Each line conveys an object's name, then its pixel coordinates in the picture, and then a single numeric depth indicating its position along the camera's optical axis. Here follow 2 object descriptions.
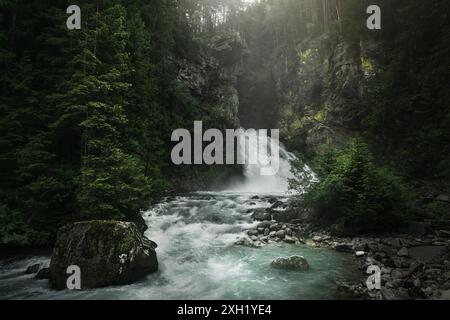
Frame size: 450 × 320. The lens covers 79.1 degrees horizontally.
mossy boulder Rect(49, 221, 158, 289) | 7.13
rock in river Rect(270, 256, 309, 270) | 8.46
